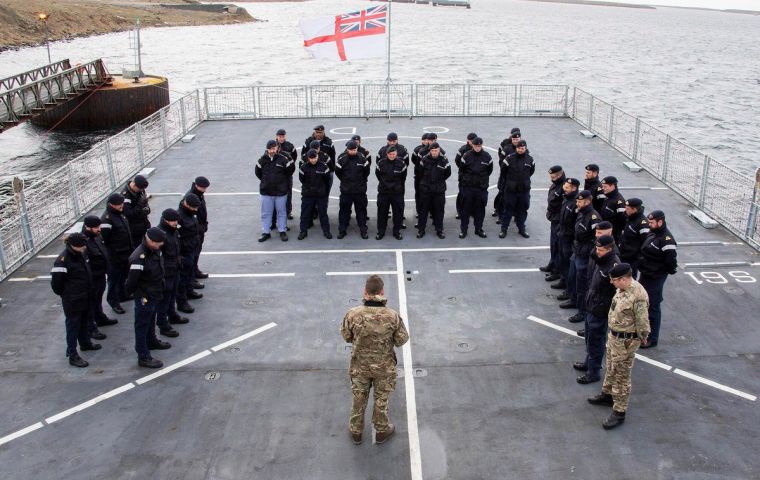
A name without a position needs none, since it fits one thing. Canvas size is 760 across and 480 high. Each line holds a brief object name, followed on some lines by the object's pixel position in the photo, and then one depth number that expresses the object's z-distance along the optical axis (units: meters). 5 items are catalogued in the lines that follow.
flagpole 19.98
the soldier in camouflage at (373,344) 6.96
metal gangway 25.23
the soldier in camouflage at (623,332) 7.38
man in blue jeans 12.92
